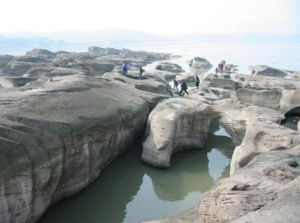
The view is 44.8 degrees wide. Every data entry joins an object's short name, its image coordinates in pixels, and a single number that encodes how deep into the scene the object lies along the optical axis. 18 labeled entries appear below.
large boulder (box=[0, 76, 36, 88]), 23.67
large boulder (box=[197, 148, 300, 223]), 5.84
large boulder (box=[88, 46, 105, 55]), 92.06
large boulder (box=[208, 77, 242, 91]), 28.41
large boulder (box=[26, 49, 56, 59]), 59.89
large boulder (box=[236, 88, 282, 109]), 20.69
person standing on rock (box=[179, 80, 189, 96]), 23.73
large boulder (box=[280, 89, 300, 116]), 19.50
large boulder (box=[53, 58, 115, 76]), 34.22
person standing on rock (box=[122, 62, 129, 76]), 25.27
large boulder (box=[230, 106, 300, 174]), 11.87
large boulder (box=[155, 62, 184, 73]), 43.12
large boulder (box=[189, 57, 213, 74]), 49.03
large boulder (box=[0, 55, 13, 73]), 46.25
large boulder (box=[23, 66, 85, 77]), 25.02
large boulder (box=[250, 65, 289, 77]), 37.91
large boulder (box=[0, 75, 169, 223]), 8.65
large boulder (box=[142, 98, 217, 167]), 13.33
